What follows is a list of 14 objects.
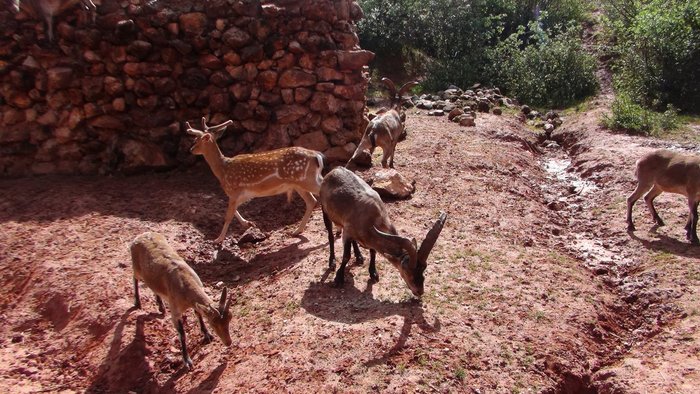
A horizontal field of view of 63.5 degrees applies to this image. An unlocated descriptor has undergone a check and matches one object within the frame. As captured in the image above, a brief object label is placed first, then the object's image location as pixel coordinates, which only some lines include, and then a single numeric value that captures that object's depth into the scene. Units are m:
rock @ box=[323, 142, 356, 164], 10.48
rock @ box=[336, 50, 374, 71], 10.19
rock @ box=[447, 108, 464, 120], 14.49
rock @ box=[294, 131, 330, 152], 10.24
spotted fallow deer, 8.20
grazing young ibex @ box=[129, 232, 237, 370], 5.39
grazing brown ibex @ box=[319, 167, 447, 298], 5.85
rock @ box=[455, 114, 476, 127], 13.80
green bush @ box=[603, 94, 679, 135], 12.95
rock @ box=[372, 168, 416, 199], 9.10
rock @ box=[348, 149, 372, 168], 10.28
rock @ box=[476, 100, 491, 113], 15.56
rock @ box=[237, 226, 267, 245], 8.43
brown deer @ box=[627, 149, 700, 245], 7.96
